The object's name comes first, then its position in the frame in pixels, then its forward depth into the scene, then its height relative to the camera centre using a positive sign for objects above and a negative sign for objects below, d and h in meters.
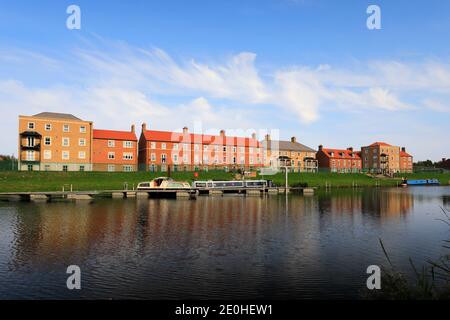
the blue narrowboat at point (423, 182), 112.49 -5.12
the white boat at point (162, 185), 59.97 -3.26
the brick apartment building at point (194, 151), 91.12 +4.45
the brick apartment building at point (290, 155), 112.71 +4.25
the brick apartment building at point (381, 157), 139.88 +4.31
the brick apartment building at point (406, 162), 148.75 +2.27
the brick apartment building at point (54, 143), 72.87 +5.42
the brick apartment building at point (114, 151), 83.38 +4.11
